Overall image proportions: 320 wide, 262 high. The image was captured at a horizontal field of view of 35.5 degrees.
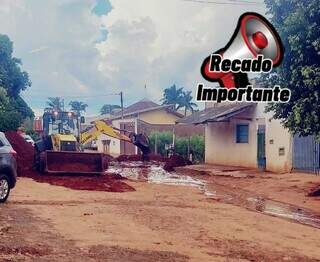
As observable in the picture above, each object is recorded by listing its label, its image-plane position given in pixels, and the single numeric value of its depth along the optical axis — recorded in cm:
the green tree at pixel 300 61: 1541
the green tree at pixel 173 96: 8762
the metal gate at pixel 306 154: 2336
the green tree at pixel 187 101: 8700
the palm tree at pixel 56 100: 8886
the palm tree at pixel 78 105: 10481
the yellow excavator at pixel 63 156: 2102
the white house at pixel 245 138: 2620
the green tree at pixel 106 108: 10822
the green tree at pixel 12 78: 3278
